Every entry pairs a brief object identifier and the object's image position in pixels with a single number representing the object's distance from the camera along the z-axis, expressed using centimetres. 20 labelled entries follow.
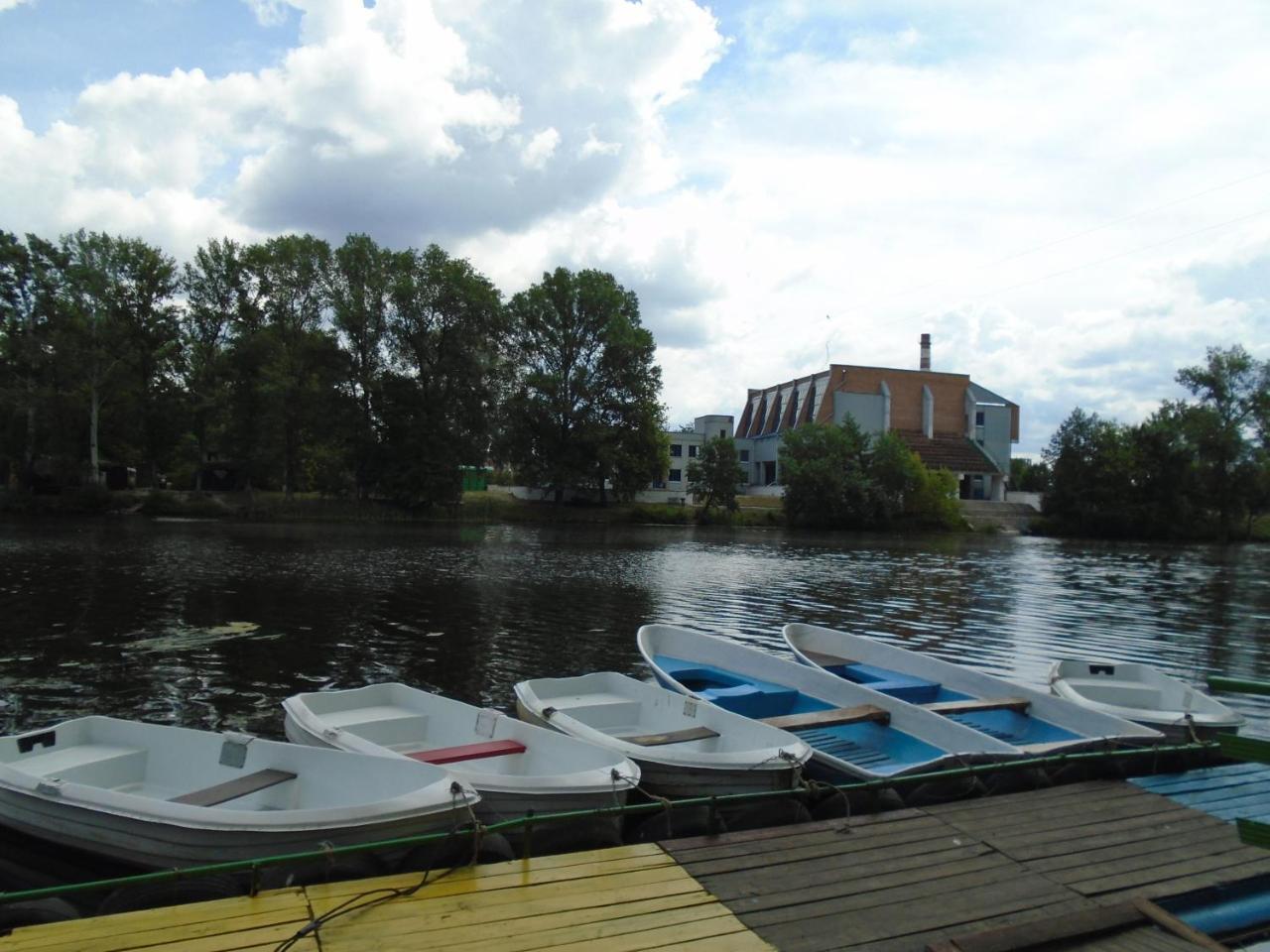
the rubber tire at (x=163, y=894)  475
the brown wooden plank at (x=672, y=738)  761
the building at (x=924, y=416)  8031
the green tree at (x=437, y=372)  5766
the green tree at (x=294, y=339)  5391
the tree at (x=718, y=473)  6931
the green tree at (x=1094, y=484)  7081
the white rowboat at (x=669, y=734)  682
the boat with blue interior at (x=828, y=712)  755
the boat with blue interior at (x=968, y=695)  827
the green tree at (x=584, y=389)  6569
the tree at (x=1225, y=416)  6950
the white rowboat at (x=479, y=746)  604
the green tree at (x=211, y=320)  5756
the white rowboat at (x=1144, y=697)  843
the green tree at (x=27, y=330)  5180
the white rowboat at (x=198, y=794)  534
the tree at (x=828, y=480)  6762
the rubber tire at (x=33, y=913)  456
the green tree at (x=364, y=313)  5659
